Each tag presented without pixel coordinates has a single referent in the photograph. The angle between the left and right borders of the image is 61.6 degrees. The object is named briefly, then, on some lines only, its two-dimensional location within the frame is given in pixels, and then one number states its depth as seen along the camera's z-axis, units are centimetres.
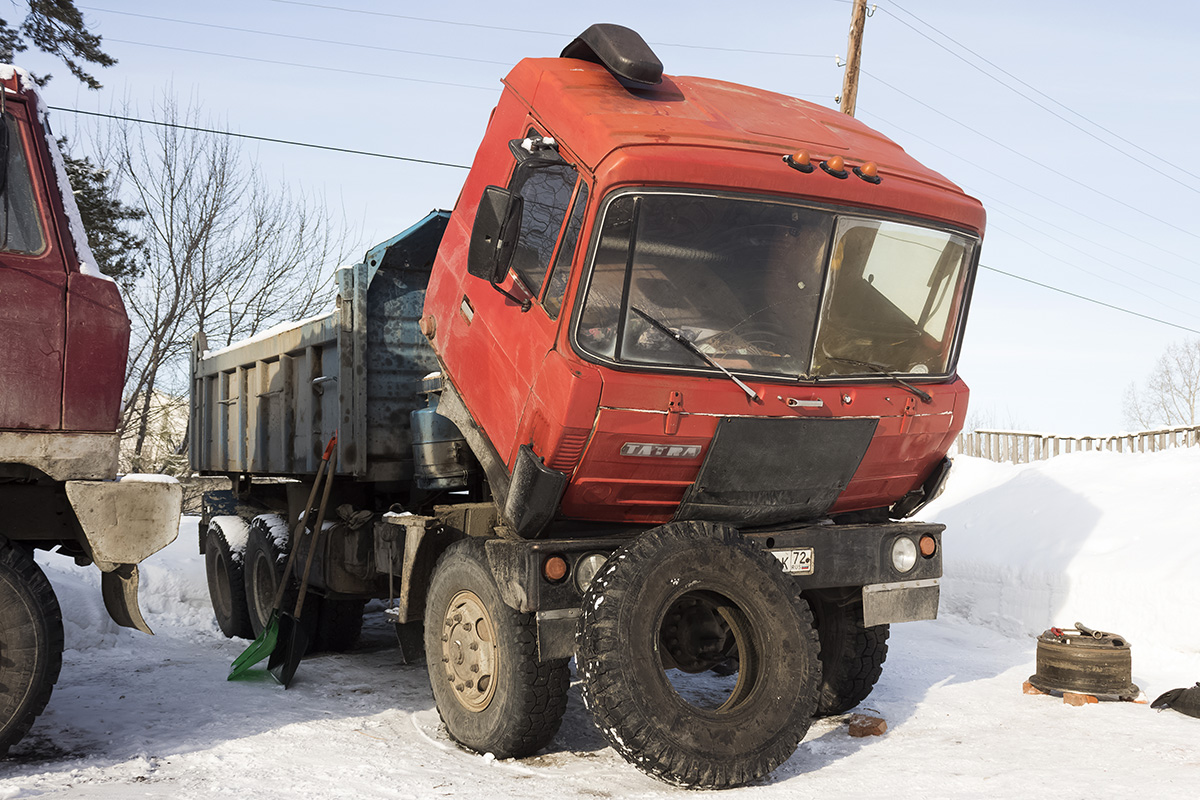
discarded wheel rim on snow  581
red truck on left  408
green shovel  686
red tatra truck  439
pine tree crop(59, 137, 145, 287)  1542
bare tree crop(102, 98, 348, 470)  2093
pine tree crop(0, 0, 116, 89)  1459
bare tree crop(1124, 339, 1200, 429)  4516
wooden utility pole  1592
